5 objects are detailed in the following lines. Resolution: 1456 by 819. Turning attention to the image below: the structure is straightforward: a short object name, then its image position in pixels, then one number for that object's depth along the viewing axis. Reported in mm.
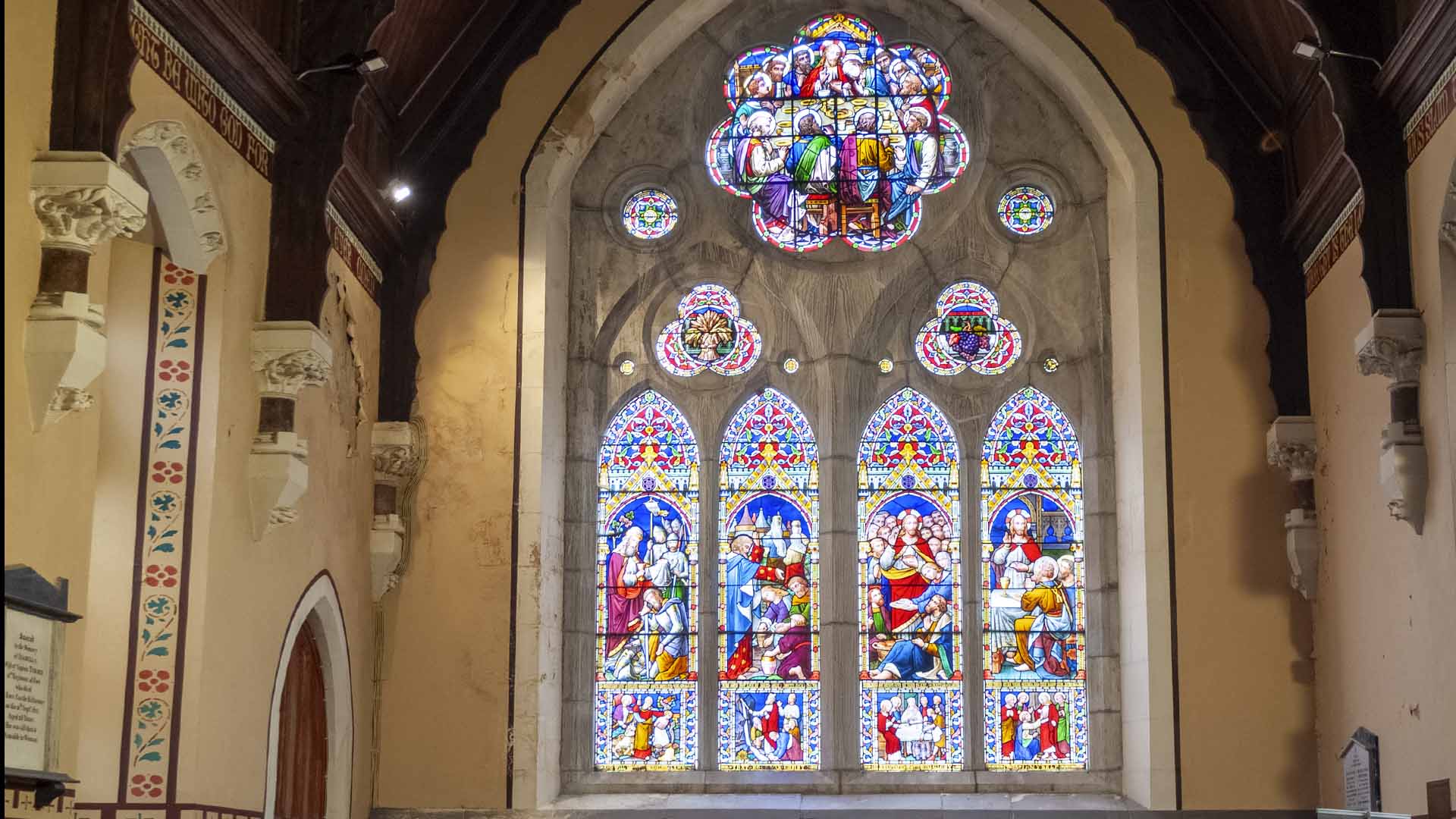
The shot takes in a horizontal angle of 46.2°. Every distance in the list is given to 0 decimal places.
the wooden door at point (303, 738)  8664
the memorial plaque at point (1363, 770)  8438
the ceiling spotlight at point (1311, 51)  8047
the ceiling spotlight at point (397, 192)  9969
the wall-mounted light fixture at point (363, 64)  8250
